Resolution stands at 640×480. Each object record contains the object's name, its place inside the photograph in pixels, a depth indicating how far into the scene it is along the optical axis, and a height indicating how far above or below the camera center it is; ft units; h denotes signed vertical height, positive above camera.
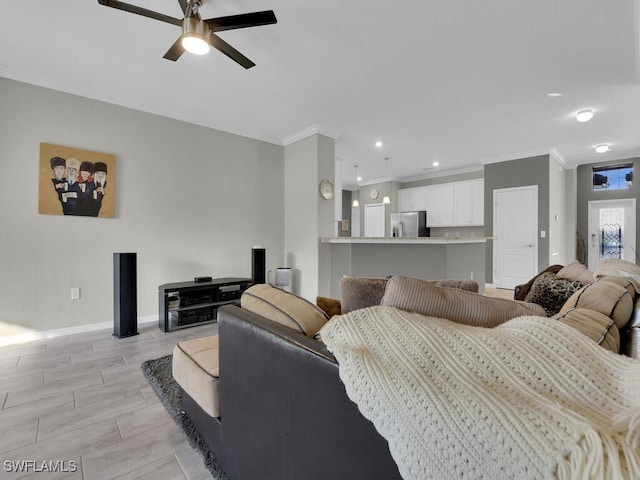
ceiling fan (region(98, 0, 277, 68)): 6.20 +4.57
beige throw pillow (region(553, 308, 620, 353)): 2.56 -0.77
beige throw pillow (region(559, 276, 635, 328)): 3.17 -0.68
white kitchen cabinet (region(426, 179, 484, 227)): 22.44 +2.61
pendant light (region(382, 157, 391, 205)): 20.60 +3.43
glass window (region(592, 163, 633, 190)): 19.72 +4.00
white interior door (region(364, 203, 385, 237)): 27.17 +1.64
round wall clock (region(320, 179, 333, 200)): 14.90 +2.43
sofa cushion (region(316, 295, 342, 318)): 5.95 -1.32
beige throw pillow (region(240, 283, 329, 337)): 3.37 -0.85
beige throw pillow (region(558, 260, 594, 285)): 6.32 -0.78
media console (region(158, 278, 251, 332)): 11.09 -2.41
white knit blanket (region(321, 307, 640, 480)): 1.45 -0.93
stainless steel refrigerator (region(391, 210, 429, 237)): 24.88 +1.10
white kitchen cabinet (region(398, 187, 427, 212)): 25.52 +3.32
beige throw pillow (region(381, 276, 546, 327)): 3.03 -0.67
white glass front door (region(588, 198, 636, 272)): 19.71 +0.52
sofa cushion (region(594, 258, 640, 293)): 5.52 -0.60
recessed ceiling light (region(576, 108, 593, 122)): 12.59 +5.08
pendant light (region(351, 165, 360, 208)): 29.82 +4.31
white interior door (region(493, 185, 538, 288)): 18.44 +0.17
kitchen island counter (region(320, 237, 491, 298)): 13.79 -0.86
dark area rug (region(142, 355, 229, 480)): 4.54 -3.26
